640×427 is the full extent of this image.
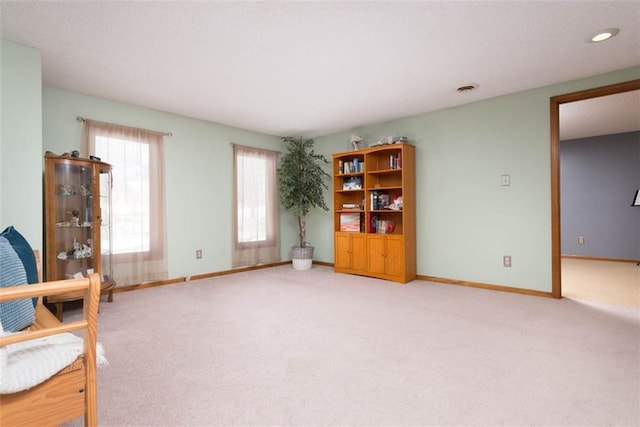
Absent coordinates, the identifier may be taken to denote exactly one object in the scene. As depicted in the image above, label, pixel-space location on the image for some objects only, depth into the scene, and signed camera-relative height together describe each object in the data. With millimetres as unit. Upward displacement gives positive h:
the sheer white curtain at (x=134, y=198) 3824 +245
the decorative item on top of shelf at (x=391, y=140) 4531 +1068
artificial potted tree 5352 +507
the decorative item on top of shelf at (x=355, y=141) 5020 +1173
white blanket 1004 -490
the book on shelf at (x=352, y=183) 5039 +501
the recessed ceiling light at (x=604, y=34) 2429 +1388
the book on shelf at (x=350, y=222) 5012 -133
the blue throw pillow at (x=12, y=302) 1170 -320
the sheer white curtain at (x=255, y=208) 5129 +122
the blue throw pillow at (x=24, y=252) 1624 -176
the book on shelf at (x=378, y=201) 4758 +188
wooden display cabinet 2973 -25
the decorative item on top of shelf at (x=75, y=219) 3207 -15
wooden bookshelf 4395 +27
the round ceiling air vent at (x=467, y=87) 3474 +1409
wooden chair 980 -583
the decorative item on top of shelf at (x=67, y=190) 3119 +280
